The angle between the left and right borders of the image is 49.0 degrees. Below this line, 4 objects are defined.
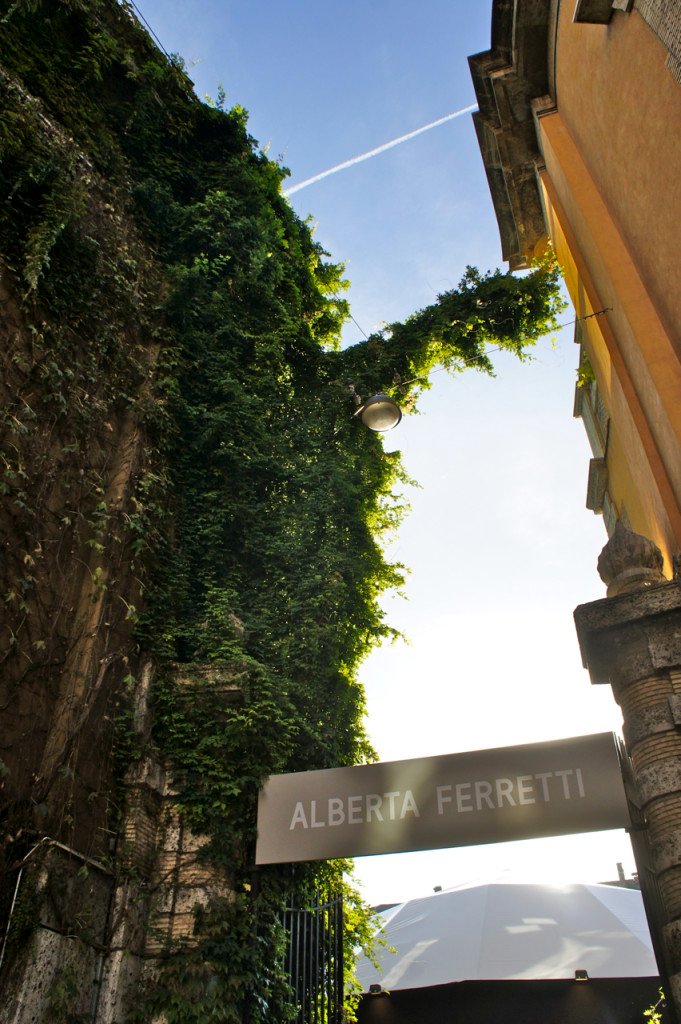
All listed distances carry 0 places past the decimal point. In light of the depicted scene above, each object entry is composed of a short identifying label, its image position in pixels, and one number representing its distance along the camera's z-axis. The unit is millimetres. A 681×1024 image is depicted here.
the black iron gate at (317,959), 6430
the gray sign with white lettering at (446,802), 5211
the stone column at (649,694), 4262
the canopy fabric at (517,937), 10453
